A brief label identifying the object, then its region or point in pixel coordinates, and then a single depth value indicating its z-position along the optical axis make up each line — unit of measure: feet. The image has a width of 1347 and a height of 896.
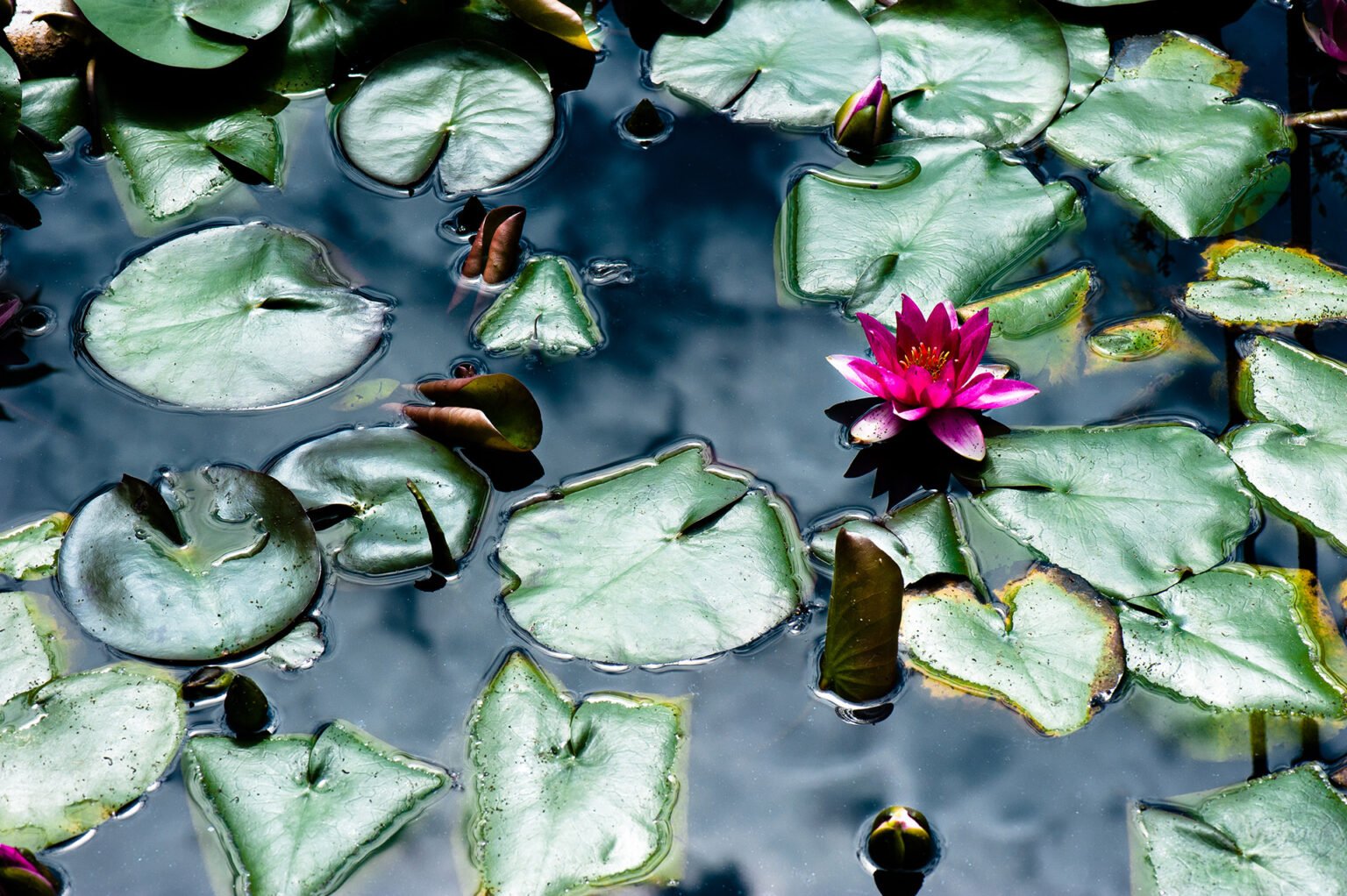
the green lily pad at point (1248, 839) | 6.75
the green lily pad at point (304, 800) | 6.81
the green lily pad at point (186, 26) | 10.57
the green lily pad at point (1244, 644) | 7.53
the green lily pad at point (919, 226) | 9.69
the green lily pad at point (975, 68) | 11.00
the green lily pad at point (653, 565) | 7.73
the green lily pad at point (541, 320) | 9.50
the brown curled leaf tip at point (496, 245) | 9.66
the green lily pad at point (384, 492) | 8.21
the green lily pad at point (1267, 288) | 9.58
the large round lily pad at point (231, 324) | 9.04
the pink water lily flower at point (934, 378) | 8.68
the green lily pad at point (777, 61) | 11.23
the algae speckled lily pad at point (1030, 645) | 7.52
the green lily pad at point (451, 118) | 10.68
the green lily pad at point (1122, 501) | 8.11
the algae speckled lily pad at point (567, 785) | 6.81
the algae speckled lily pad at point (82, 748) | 7.05
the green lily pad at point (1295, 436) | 8.40
